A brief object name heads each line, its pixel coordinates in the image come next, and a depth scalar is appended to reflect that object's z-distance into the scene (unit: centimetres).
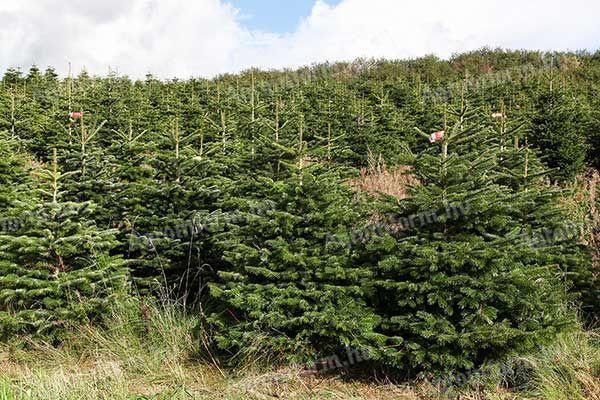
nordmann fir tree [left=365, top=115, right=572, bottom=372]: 372
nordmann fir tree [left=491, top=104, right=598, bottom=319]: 457
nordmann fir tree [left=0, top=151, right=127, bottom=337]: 429
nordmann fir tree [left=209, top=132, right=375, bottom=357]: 394
